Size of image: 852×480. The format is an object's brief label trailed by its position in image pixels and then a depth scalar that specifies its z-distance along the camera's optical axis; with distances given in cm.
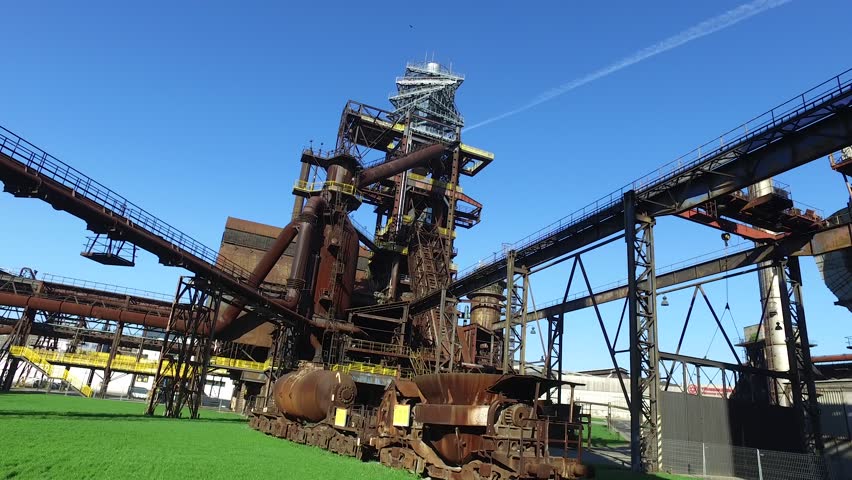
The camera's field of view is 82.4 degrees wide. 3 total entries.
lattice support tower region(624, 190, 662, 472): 1655
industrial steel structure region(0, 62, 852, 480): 1261
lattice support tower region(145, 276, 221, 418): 2373
